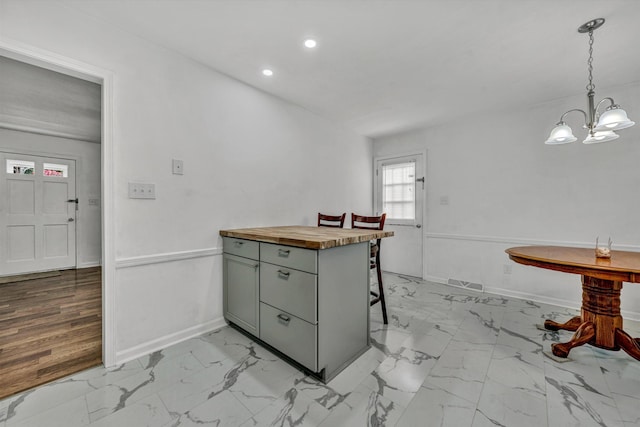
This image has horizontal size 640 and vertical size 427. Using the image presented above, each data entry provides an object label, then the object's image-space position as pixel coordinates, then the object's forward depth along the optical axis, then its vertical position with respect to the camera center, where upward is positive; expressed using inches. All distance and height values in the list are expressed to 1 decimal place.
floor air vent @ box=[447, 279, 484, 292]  132.0 -39.4
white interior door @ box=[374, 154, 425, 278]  154.3 +2.2
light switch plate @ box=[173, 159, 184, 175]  80.7 +13.4
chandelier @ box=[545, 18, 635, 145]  65.9 +24.7
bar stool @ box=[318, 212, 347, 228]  111.2 -4.2
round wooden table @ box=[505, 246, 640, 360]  66.4 -25.4
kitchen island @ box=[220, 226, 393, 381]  60.2 -22.5
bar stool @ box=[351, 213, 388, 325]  89.6 -18.3
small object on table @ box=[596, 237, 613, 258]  69.3 -11.1
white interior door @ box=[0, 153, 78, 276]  151.4 -4.2
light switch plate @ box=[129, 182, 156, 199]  72.5 +5.1
